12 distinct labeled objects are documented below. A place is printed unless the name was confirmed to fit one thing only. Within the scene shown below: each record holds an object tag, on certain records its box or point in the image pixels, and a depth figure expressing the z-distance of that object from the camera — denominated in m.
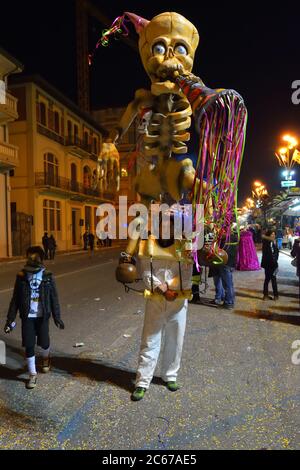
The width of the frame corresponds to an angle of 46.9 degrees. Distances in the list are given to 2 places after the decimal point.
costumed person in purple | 12.73
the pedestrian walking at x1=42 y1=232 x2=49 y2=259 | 19.27
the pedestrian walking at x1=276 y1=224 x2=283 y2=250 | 19.62
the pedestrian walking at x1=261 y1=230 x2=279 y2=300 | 7.74
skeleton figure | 3.28
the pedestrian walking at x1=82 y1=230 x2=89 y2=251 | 27.02
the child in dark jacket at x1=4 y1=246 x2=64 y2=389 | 3.74
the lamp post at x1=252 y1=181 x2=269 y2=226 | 19.97
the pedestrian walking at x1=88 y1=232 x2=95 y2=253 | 26.67
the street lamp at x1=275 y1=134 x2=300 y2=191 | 14.41
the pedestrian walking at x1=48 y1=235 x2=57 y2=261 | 19.27
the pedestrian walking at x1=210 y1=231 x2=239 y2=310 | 7.07
